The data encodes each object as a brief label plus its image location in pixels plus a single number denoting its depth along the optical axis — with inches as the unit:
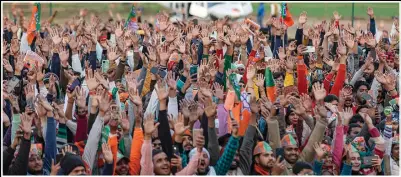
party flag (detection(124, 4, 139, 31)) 971.7
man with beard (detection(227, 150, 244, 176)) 467.6
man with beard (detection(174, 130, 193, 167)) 486.6
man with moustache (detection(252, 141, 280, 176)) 465.5
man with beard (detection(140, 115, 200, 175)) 452.8
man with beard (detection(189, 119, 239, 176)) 458.1
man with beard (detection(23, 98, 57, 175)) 458.6
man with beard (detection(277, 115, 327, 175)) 485.8
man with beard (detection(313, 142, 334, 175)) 471.6
